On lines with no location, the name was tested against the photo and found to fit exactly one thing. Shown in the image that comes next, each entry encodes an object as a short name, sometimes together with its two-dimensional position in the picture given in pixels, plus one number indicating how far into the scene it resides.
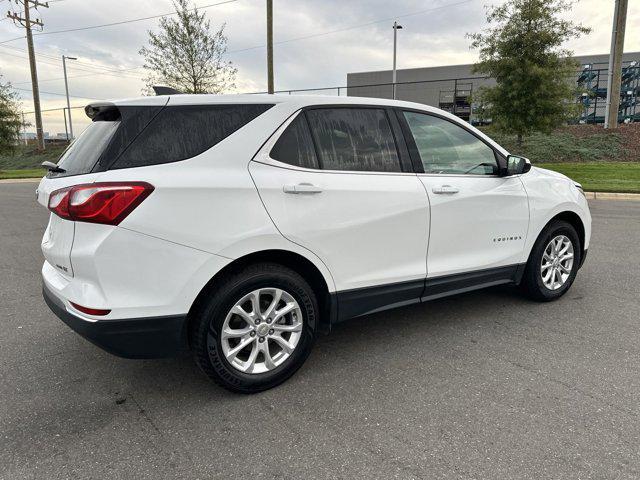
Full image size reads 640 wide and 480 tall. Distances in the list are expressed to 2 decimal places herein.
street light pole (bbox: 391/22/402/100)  28.25
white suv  2.36
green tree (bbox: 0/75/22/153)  25.61
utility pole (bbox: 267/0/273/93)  17.20
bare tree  17.94
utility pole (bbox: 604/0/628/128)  16.59
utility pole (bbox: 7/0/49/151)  28.34
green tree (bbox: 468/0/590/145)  13.73
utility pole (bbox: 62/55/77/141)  34.09
